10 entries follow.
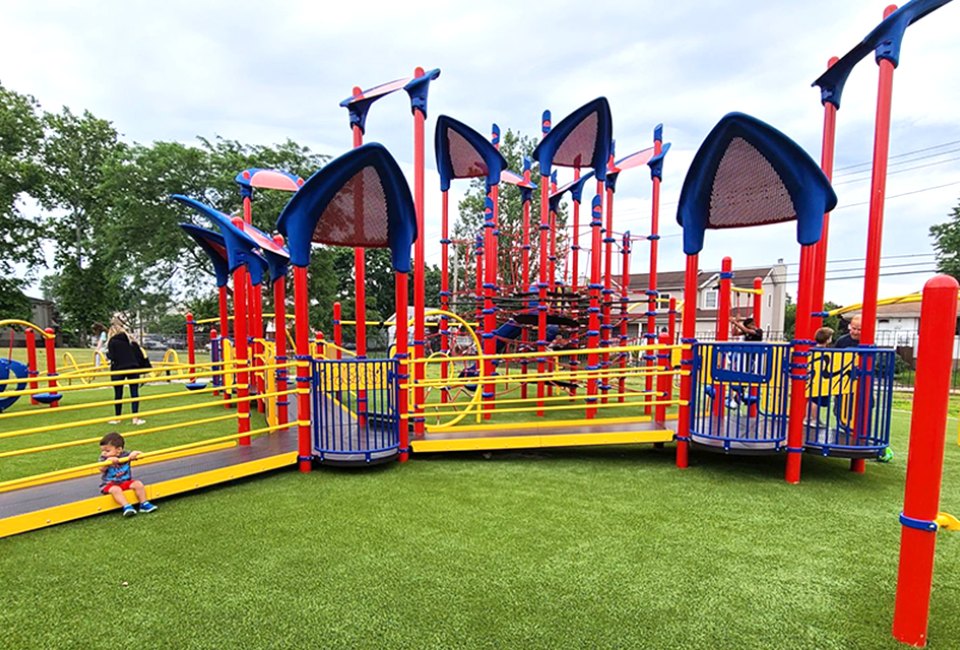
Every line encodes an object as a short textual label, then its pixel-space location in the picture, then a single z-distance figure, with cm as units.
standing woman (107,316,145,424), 750
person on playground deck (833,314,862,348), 594
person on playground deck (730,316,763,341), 787
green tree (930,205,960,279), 2862
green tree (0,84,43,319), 2498
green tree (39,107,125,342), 2825
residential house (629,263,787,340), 3297
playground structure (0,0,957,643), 483
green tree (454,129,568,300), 2030
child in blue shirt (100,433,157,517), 405
